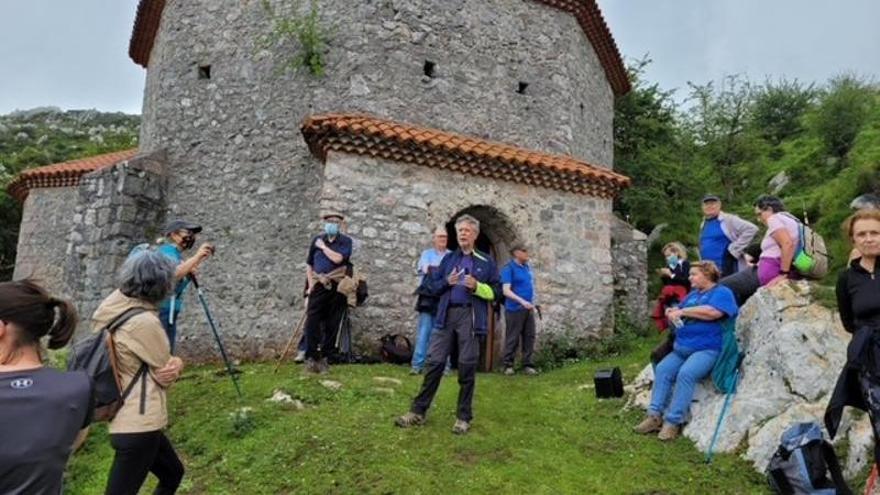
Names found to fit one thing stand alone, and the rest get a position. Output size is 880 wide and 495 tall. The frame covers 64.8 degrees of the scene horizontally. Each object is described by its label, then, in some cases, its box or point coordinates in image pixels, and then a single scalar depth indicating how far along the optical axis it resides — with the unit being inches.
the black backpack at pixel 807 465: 186.4
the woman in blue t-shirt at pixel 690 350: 255.4
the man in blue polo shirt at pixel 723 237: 332.2
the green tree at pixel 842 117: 875.4
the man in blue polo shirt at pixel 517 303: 389.4
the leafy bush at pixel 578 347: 436.1
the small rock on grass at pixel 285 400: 282.8
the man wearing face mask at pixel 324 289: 322.3
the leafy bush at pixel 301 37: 455.2
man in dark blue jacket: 251.4
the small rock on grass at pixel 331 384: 305.1
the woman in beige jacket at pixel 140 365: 157.6
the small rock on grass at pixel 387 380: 322.7
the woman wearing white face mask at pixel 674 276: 394.6
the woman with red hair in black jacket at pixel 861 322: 174.7
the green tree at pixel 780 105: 1224.2
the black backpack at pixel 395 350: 391.2
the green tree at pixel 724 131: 957.8
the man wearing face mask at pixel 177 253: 261.7
